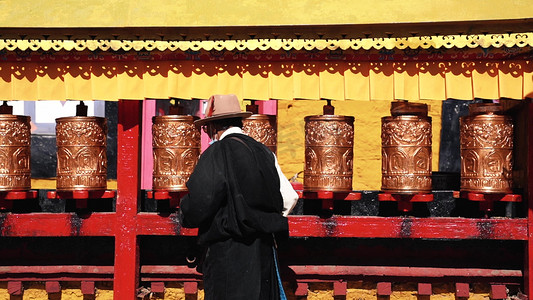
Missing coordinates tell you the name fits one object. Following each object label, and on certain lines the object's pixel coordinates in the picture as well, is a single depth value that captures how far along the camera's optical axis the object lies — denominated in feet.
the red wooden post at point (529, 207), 14.98
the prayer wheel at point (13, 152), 15.26
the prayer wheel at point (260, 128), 15.26
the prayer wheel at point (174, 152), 15.01
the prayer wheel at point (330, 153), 14.89
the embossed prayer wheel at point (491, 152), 14.79
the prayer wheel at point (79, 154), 15.14
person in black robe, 11.87
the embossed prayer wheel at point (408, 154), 14.79
